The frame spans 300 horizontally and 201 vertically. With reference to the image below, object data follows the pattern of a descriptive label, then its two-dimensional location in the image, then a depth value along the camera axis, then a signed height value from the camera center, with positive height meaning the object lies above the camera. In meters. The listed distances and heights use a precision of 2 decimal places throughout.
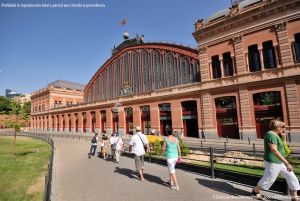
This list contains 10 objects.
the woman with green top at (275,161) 4.86 -1.21
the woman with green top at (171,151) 6.54 -1.15
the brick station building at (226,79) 19.56 +4.57
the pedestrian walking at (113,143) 12.84 -1.54
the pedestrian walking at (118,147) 12.00 -1.71
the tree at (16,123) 20.22 +0.10
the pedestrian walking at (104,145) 13.56 -1.79
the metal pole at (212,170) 7.67 -2.18
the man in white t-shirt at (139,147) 7.91 -1.16
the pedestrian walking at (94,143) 14.75 -1.70
